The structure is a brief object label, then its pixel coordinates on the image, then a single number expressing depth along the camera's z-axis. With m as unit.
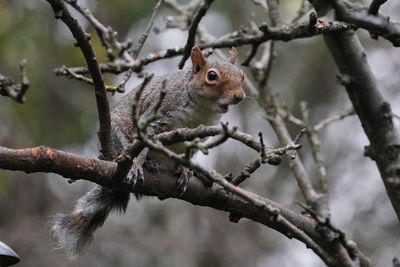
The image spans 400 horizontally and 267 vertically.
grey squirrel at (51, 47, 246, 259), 5.63
